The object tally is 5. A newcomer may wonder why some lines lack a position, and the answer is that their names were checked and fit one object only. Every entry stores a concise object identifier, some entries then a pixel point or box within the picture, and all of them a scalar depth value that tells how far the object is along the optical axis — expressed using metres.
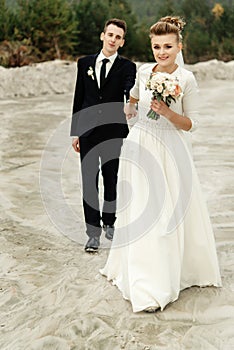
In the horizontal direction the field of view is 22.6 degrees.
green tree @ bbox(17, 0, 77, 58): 19.02
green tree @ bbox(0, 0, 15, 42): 18.75
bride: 3.70
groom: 4.55
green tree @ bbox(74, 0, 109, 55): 21.38
